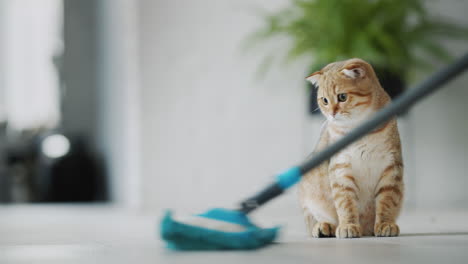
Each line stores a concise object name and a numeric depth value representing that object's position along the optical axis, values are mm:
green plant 3389
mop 1904
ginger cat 2049
